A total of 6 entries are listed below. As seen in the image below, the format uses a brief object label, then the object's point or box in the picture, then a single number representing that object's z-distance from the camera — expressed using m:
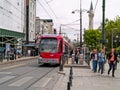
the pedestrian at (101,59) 11.49
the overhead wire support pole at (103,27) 12.26
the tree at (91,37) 58.61
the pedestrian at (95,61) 12.88
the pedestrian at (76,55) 19.97
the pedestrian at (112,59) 10.60
